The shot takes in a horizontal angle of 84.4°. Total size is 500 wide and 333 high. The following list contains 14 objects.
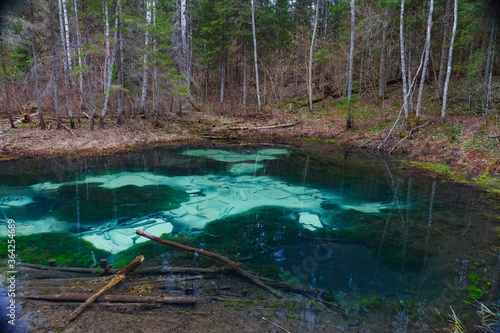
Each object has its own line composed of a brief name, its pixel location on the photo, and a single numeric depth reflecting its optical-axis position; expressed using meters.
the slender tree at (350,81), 16.73
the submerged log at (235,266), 4.10
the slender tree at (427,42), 12.64
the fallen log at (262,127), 20.64
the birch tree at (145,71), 16.17
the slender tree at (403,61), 14.03
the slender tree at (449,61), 12.43
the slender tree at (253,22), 23.13
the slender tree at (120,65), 14.97
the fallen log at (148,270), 4.30
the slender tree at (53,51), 12.68
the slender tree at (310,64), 21.68
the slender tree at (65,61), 13.52
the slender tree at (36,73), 12.26
